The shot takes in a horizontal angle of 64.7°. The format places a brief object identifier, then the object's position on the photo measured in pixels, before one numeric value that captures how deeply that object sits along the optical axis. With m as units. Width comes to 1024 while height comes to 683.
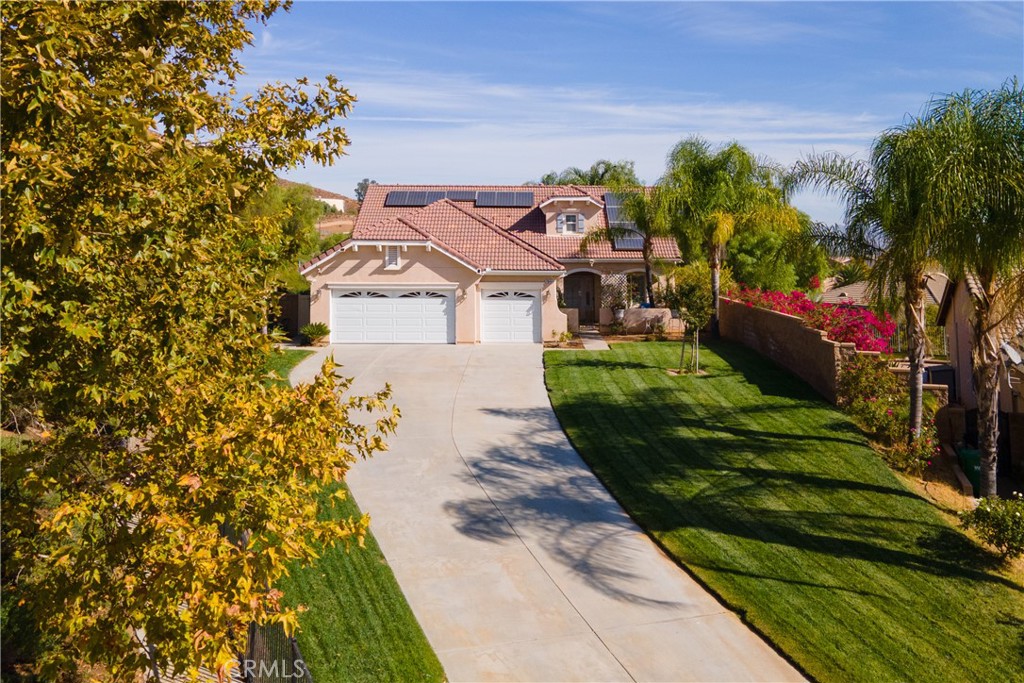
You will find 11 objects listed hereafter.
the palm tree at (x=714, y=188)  27.89
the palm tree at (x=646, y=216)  28.02
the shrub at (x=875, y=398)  17.34
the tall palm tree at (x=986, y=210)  12.99
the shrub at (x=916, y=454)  15.94
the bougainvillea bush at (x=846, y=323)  19.78
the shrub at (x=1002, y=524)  12.11
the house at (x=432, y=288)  28.89
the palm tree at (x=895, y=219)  14.24
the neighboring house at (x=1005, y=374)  16.80
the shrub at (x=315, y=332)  28.52
